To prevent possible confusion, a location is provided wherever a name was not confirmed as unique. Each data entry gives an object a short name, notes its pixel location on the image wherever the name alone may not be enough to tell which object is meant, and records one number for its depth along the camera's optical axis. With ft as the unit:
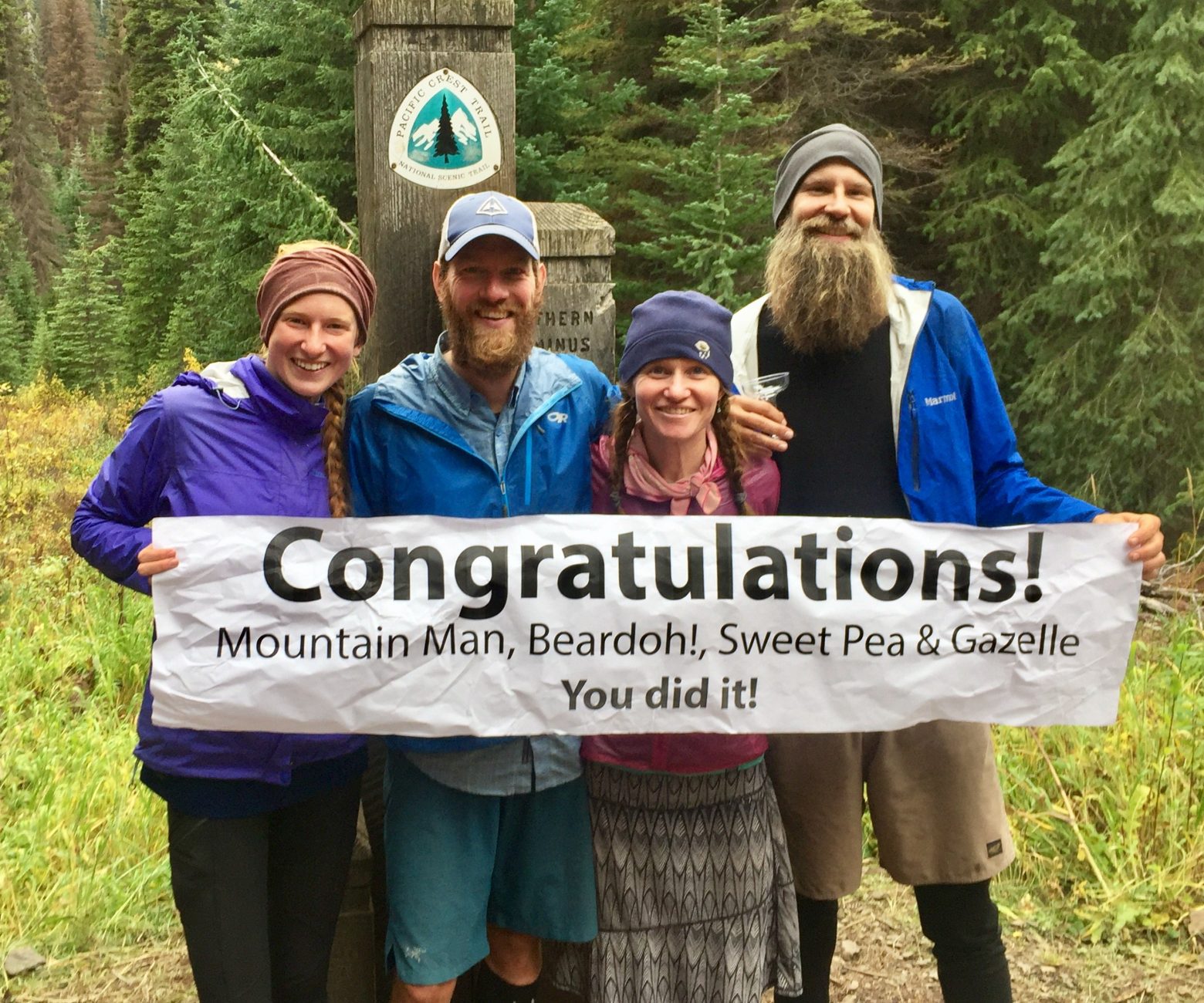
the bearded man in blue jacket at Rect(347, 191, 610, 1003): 9.12
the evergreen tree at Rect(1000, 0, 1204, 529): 41.22
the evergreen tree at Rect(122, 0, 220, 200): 121.60
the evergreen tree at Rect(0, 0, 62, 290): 175.83
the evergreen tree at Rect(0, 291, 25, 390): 104.22
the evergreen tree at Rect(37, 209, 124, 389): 100.27
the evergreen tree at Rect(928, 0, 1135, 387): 46.50
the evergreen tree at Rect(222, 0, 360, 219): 44.96
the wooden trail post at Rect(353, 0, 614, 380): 11.94
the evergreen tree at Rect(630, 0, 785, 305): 39.11
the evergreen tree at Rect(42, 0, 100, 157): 235.81
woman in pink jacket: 9.20
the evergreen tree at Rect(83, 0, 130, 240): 153.58
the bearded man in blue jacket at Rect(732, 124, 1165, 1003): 9.98
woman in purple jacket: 8.61
